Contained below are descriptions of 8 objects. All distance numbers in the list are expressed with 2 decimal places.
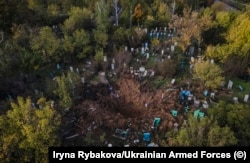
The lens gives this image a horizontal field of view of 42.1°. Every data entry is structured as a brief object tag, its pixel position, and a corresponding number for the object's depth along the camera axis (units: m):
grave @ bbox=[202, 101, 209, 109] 16.03
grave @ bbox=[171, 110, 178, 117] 15.61
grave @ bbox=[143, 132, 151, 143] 14.62
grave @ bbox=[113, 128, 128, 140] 14.76
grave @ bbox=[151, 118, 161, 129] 15.12
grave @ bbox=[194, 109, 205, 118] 15.21
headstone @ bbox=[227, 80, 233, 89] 17.27
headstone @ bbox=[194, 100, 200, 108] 16.12
